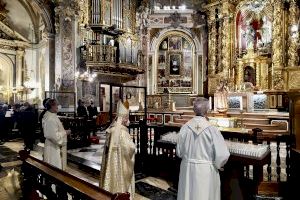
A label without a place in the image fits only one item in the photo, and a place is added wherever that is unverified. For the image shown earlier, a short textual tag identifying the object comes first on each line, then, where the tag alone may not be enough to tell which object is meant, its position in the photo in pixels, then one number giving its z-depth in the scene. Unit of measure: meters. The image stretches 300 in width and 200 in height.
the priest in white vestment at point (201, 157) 3.41
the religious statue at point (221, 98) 7.45
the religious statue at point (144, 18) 18.88
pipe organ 15.92
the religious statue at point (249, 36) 16.17
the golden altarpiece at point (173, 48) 18.48
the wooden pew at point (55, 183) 2.26
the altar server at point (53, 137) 5.16
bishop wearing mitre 4.07
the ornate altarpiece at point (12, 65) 18.98
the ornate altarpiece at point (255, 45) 14.12
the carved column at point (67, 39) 14.61
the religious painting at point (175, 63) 18.70
